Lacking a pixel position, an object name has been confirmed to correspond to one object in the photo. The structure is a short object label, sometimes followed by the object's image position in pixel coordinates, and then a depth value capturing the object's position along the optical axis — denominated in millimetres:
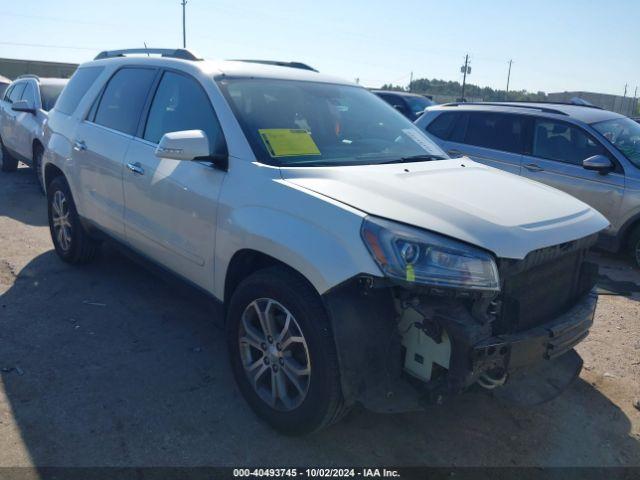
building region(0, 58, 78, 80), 36781
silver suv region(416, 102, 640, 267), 6172
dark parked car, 15183
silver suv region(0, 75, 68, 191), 8719
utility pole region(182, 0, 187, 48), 40950
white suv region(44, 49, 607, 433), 2455
